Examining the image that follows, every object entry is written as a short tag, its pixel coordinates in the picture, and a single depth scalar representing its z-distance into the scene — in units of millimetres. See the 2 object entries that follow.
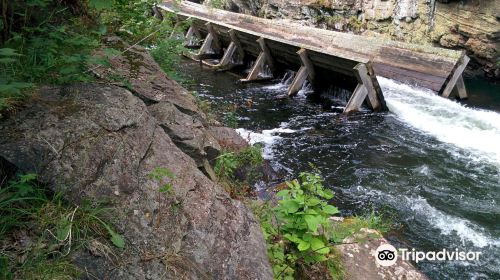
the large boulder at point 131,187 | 2012
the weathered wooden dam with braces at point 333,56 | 8984
